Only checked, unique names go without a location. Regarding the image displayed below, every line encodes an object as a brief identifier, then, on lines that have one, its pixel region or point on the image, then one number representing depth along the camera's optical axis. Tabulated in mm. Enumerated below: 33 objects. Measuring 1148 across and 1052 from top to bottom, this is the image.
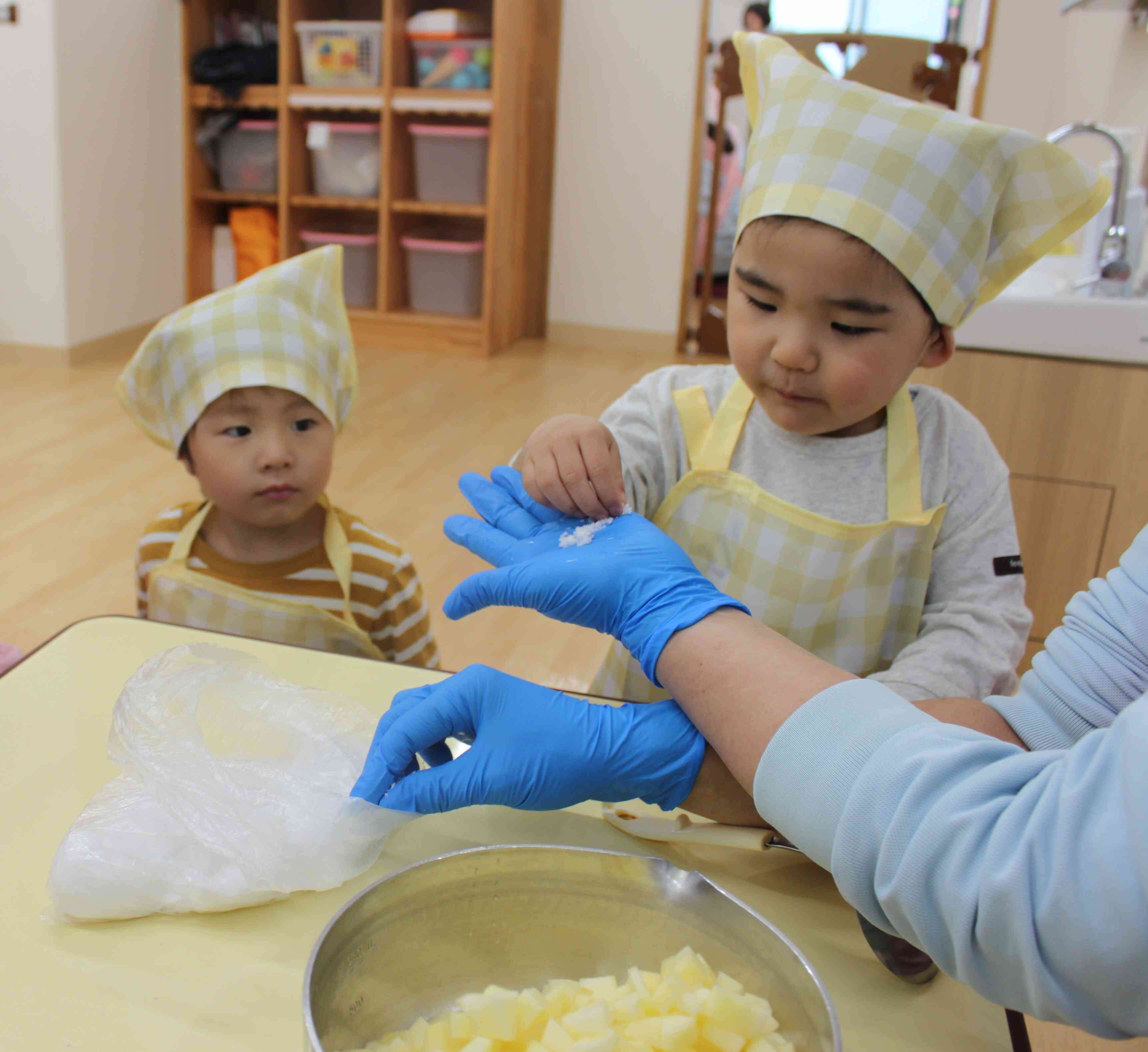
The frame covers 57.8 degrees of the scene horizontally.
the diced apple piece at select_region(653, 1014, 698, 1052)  460
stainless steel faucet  1950
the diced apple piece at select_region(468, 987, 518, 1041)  463
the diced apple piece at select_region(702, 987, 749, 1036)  466
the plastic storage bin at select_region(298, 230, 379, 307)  4297
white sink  1828
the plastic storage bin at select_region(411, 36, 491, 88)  4004
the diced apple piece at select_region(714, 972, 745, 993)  492
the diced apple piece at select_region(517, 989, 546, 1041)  472
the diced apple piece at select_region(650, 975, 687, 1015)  476
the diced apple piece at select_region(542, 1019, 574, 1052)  455
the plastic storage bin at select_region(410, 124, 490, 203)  4129
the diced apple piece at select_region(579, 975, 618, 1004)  490
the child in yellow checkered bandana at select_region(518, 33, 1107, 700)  866
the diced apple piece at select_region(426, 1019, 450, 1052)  463
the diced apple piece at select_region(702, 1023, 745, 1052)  462
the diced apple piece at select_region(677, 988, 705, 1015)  472
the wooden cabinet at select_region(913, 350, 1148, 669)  1874
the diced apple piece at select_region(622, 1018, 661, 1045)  462
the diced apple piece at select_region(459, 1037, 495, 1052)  454
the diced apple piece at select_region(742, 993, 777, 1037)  470
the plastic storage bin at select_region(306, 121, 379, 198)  4188
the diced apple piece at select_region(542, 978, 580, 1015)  483
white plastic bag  572
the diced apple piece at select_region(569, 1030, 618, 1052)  448
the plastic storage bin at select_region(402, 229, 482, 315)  4312
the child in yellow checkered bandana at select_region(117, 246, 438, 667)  1337
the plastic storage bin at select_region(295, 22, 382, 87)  4016
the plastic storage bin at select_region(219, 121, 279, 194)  4258
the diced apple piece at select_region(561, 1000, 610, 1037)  460
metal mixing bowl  485
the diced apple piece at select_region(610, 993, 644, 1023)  472
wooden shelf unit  4043
